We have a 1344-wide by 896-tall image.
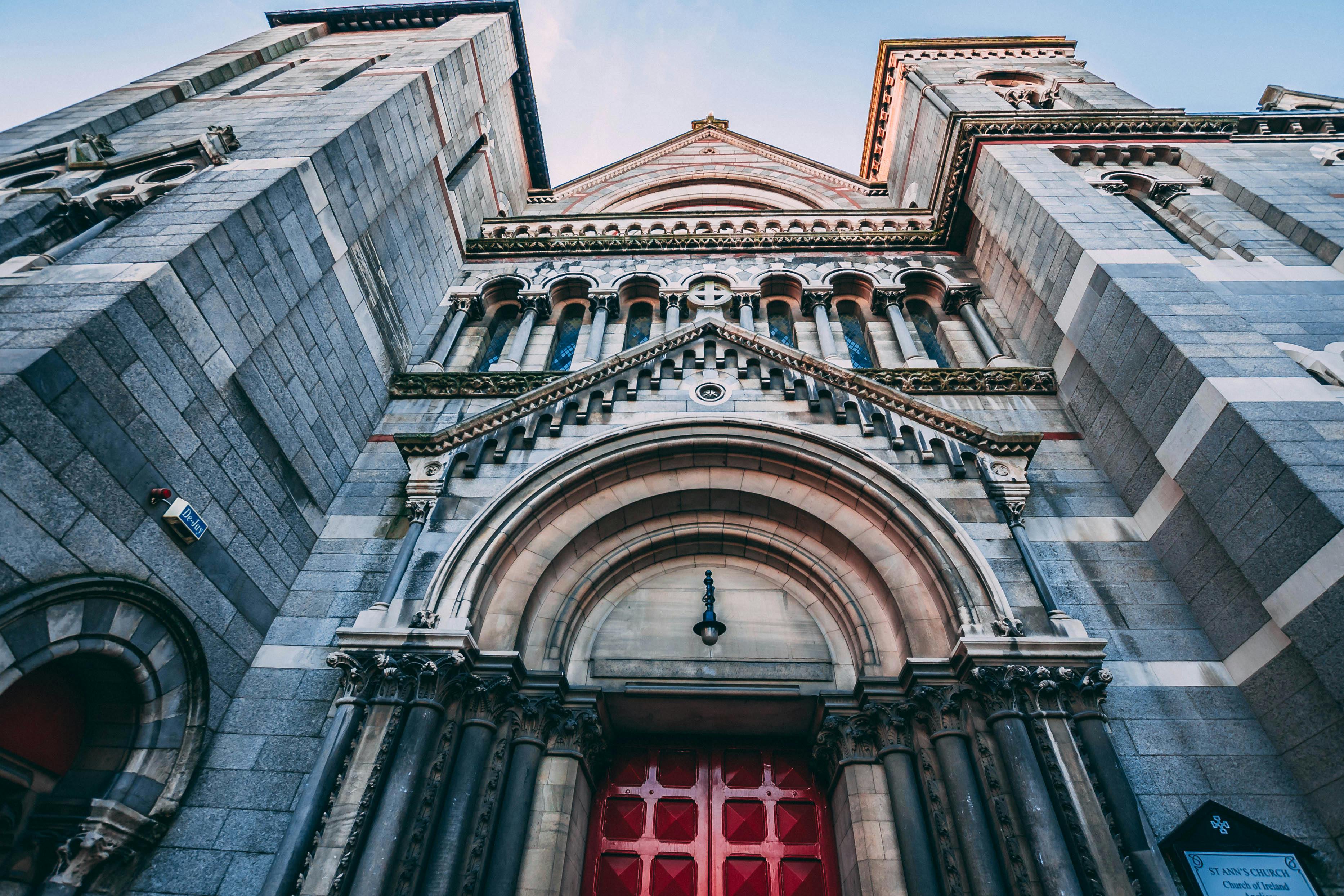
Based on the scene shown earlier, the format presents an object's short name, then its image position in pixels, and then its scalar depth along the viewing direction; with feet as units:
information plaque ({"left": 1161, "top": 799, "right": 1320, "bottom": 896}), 18.99
